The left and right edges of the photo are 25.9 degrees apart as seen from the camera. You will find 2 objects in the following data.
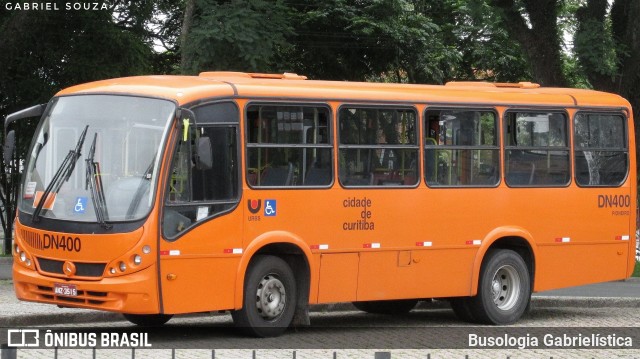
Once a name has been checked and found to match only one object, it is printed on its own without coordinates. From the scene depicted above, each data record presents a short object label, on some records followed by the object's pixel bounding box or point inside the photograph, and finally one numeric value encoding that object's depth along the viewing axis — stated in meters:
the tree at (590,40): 25.47
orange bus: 14.29
